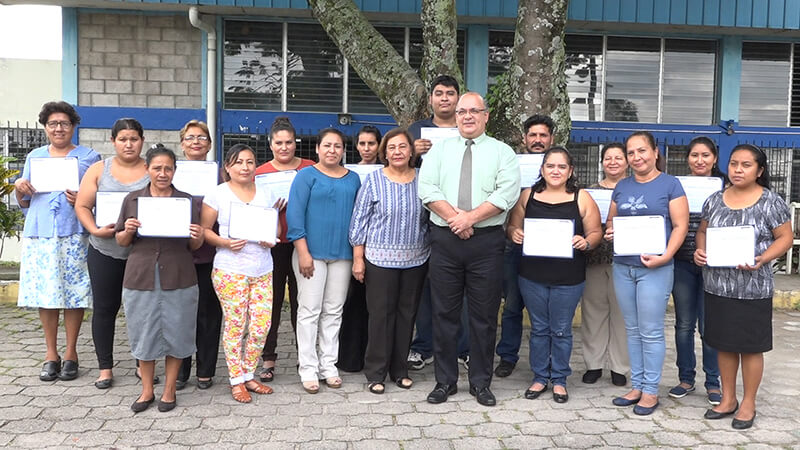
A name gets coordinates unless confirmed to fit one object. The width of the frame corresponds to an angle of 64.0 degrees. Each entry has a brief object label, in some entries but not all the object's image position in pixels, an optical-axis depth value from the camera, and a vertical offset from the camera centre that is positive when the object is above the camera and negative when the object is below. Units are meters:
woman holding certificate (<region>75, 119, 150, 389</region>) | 4.30 -0.23
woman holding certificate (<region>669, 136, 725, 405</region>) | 4.35 -0.73
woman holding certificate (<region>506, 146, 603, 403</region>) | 4.22 -0.46
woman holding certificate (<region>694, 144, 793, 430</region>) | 3.84 -0.44
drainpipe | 9.04 +1.33
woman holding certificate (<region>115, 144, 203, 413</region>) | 3.90 -0.56
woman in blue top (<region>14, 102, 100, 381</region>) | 4.55 -0.49
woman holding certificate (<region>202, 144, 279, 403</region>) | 4.20 -0.62
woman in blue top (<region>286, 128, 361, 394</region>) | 4.43 -0.49
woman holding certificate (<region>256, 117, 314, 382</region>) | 4.75 -0.53
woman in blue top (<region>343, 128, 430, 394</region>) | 4.40 -0.48
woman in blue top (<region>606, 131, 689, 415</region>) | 4.08 -0.54
